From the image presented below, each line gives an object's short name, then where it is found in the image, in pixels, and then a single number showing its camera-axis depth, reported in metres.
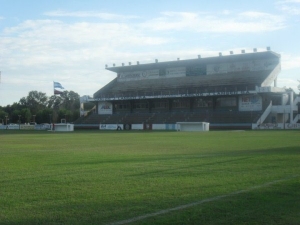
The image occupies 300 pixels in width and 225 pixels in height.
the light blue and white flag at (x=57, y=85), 80.31
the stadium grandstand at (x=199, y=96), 79.12
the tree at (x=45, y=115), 128.73
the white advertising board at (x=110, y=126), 86.36
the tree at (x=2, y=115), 140.54
